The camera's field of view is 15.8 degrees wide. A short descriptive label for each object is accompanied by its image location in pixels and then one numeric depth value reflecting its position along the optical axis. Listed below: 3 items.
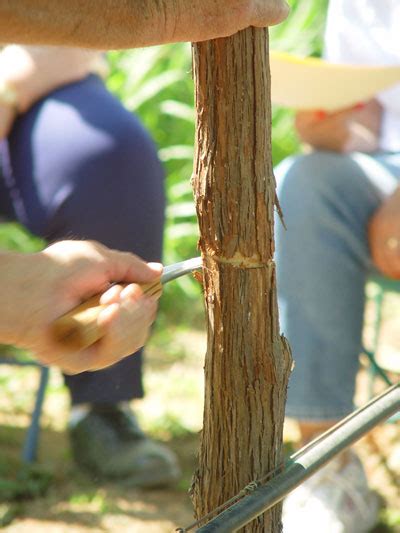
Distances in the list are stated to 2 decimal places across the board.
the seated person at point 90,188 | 2.31
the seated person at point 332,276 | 2.16
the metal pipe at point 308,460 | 1.39
